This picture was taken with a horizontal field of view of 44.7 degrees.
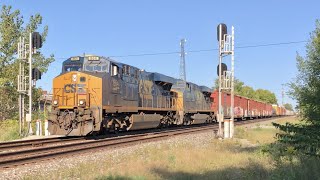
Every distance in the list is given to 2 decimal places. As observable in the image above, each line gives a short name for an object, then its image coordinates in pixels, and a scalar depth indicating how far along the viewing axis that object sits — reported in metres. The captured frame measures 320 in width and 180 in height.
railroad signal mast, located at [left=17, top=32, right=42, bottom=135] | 21.50
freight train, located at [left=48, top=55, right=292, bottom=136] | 17.33
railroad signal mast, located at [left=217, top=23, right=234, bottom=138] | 20.47
